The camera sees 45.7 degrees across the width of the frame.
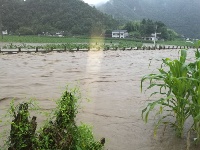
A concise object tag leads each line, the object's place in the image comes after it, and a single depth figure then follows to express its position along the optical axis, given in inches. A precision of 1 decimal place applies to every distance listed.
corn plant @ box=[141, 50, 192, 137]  117.9
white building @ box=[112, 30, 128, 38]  2534.4
